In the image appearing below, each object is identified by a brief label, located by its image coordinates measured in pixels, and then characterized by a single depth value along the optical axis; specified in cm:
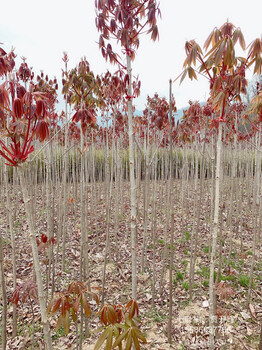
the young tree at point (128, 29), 147
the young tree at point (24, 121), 103
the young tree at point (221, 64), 140
